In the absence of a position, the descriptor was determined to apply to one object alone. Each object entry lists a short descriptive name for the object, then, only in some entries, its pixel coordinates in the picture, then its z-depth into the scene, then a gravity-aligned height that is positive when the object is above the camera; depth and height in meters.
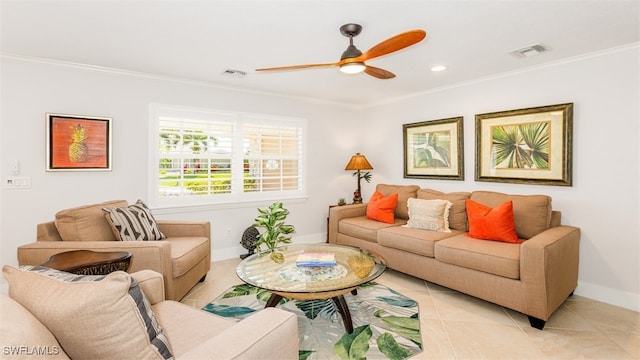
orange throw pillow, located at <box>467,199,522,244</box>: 2.94 -0.43
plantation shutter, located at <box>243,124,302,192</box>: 4.47 +0.31
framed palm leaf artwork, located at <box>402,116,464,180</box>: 4.09 +0.42
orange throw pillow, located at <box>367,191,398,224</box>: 4.04 -0.39
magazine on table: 2.49 -0.65
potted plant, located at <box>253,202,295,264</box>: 3.70 -0.58
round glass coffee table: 2.11 -0.72
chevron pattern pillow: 2.70 -0.41
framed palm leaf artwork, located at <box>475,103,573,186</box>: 3.13 +0.37
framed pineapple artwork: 3.17 +0.37
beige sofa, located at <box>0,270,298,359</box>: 0.82 -0.59
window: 3.84 +0.30
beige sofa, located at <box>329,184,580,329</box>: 2.42 -0.69
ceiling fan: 1.93 +0.87
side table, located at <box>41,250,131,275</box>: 2.00 -0.55
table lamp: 4.95 +0.22
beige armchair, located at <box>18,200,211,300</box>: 2.39 -0.54
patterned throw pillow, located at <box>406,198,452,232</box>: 3.48 -0.41
